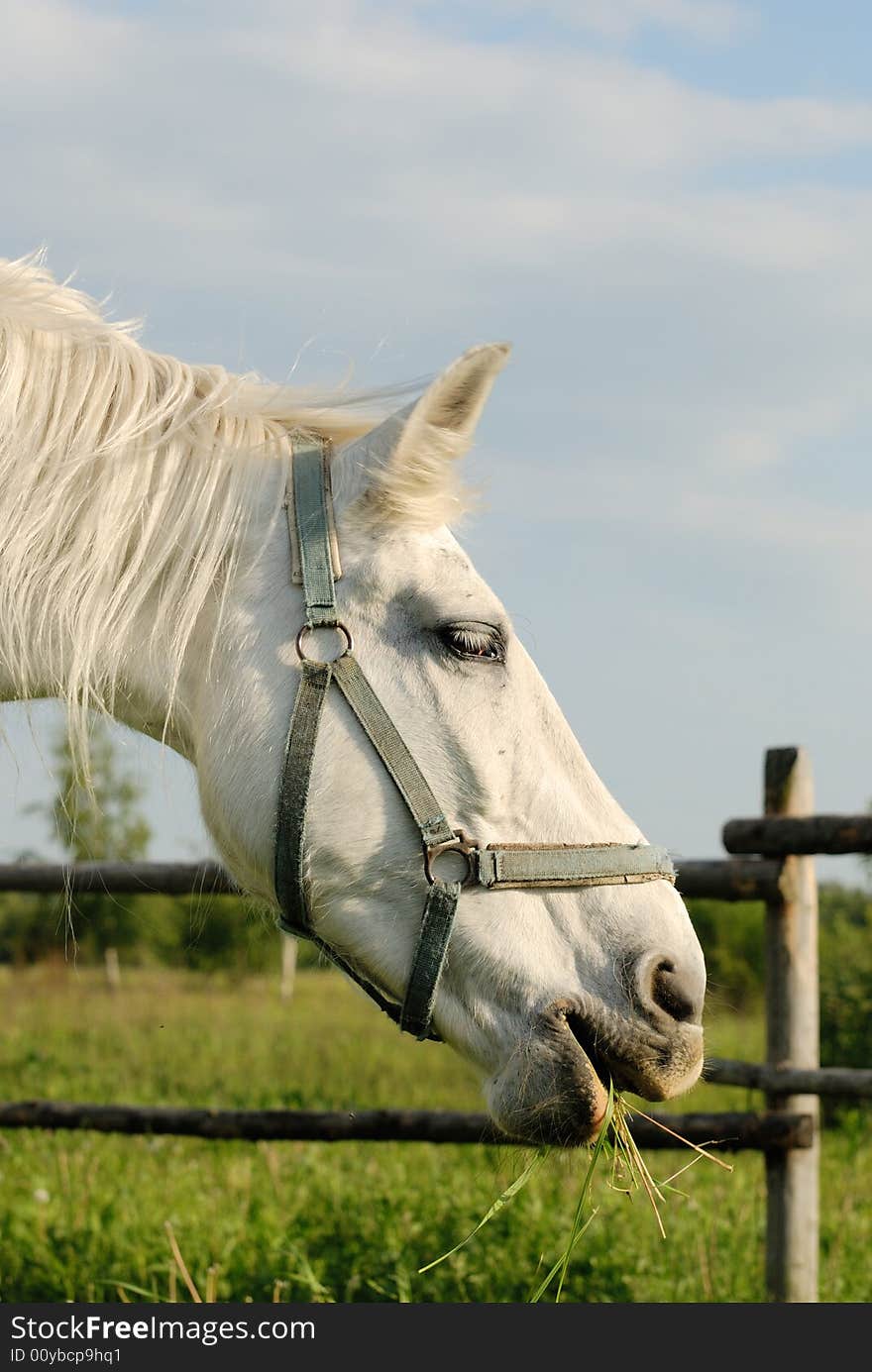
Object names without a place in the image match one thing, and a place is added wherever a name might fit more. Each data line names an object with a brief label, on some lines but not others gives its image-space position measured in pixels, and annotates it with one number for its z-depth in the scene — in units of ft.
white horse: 6.89
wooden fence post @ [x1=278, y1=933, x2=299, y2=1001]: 62.49
